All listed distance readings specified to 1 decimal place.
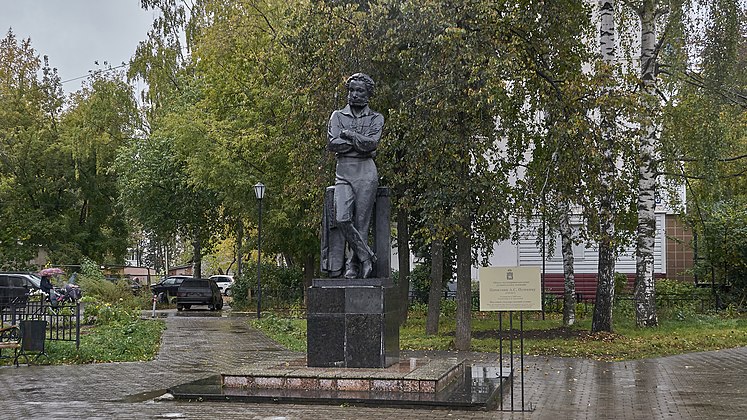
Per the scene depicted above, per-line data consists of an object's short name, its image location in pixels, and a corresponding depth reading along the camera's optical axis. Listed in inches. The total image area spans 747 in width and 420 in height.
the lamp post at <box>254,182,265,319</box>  1162.0
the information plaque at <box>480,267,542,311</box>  415.5
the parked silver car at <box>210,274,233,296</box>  2389.6
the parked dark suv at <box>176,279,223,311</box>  1496.1
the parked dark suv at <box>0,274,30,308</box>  1201.9
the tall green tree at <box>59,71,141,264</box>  1695.4
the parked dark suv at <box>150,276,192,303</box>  1676.6
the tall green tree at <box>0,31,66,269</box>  1651.1
